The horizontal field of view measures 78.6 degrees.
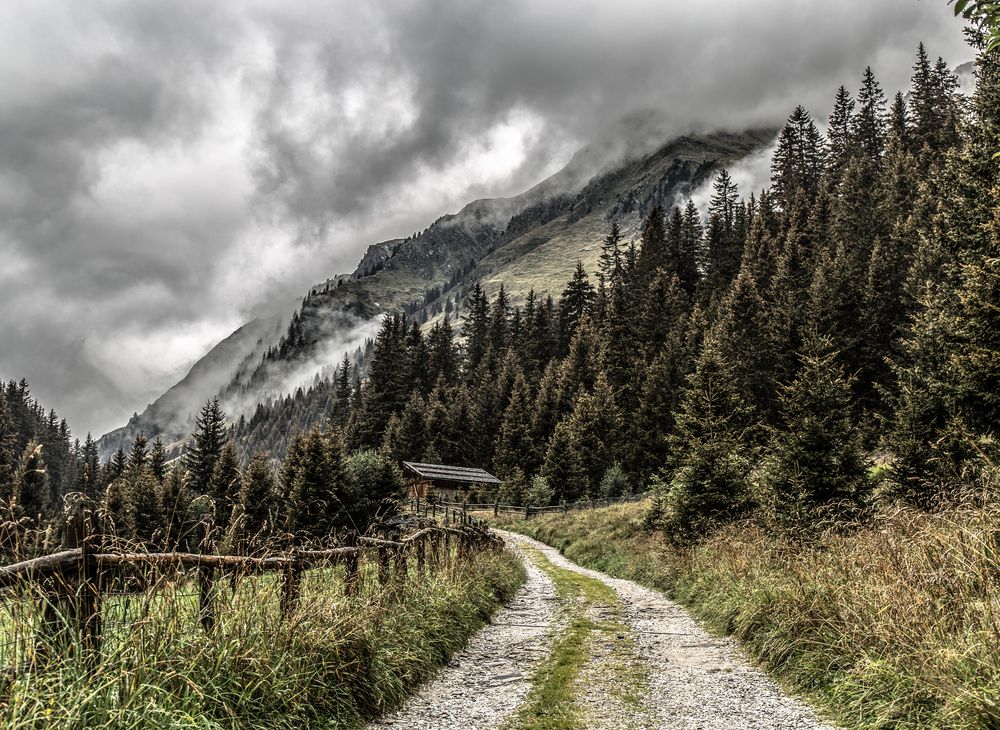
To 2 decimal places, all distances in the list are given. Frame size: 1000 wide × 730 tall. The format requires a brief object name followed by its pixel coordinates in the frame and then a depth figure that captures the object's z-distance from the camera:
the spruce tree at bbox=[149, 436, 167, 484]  60.81
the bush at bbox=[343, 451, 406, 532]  46.19
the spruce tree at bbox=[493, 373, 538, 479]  70.38
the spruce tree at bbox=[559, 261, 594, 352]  98.75
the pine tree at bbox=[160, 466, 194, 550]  40.94
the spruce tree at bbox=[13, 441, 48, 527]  57.41
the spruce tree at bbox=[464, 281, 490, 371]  107.00
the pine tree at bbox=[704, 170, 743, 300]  80.25
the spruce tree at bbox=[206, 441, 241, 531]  52.19
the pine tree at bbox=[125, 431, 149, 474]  68.88
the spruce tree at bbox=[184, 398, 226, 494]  69.25
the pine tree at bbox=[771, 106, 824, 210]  99.24
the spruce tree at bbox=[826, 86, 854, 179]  96.62
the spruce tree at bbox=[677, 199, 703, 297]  92.50
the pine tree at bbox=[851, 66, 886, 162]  97.56
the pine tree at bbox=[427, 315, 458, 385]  106.61
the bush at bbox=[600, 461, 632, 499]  52.28
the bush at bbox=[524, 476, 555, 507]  54.31
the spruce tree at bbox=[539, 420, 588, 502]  58.41
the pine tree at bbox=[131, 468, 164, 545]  43.67
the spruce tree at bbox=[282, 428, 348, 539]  41.09
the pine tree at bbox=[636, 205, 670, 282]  91.12
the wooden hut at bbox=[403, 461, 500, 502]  65.16
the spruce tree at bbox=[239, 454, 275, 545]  43.96
